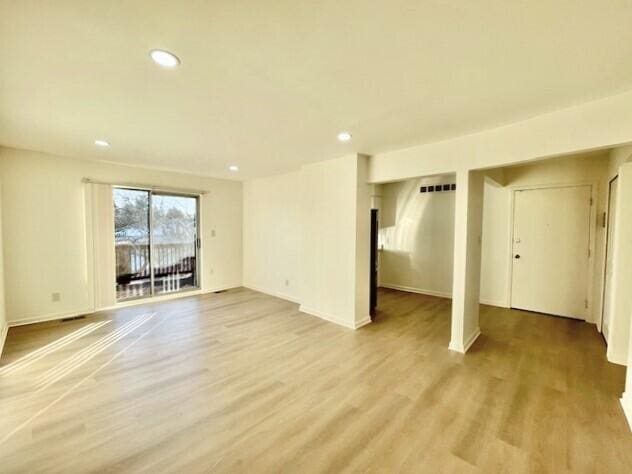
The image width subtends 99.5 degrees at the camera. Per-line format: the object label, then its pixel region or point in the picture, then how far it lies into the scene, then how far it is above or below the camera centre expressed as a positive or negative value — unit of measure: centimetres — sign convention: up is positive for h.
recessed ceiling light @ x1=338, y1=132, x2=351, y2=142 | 283 +99
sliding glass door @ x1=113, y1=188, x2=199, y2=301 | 461 -32
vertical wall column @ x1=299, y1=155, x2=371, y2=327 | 371 -19
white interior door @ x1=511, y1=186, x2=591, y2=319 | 389 -34
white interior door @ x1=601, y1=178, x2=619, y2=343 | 320 -39
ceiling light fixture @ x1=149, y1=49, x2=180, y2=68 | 150 +97
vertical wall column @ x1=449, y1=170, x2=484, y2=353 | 297 -31
